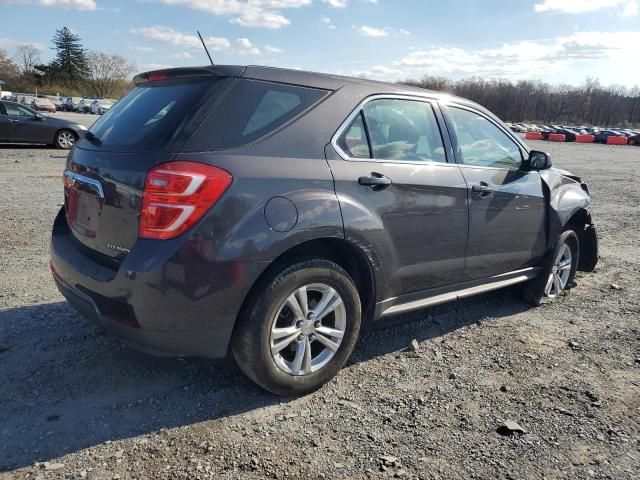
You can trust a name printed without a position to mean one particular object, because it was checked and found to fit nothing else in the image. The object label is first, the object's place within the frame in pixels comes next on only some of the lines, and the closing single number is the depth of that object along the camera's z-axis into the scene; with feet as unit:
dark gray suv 8.77
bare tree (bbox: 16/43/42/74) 301.84
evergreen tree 308.60
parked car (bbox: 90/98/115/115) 165.93
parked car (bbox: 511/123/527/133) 193.70
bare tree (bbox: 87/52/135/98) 310.24
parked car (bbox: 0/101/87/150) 50.37
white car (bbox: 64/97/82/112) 188.44
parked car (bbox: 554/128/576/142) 161.79
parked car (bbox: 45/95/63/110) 198.77
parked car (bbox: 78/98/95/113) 176.28
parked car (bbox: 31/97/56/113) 158.92
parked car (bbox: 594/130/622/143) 155.97
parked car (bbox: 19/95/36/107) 175.05
